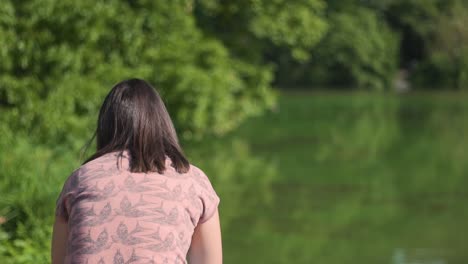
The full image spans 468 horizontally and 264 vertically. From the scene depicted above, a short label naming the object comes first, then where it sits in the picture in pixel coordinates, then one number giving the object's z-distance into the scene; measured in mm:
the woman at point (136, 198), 2834
